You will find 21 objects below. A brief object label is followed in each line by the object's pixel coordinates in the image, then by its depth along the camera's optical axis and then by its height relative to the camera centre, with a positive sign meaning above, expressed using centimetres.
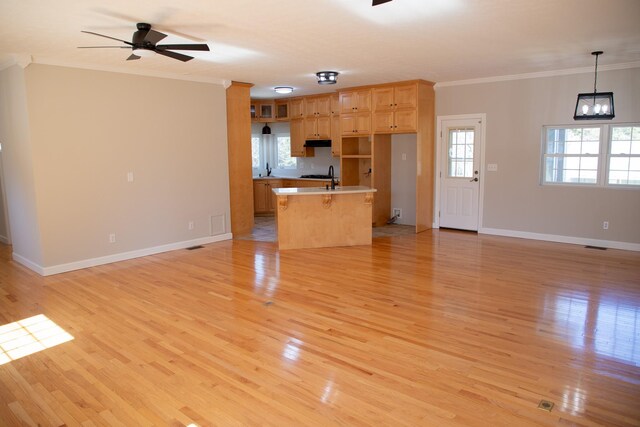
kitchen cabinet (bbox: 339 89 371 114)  809 +104
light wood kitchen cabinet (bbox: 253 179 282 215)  995 -81
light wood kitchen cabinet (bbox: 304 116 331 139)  929 +64
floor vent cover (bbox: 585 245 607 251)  647 -138
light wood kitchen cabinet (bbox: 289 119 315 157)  977 +39
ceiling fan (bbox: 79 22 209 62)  380 +102
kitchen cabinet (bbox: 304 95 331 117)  921 +109
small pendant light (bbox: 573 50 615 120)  568 +62
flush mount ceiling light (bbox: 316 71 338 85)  663 +121
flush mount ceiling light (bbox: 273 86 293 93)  798 +124
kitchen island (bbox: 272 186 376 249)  668 -92
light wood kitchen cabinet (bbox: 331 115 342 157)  908 +44
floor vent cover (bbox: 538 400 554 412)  260 -149
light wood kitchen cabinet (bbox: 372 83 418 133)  757 +83
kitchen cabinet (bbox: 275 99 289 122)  999 +109
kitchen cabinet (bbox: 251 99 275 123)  1013 +110
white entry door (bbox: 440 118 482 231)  773 -30
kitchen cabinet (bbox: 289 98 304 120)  966 +109
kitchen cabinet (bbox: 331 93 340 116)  906 +107
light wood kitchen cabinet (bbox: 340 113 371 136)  816 +62
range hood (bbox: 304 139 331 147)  937 +31
